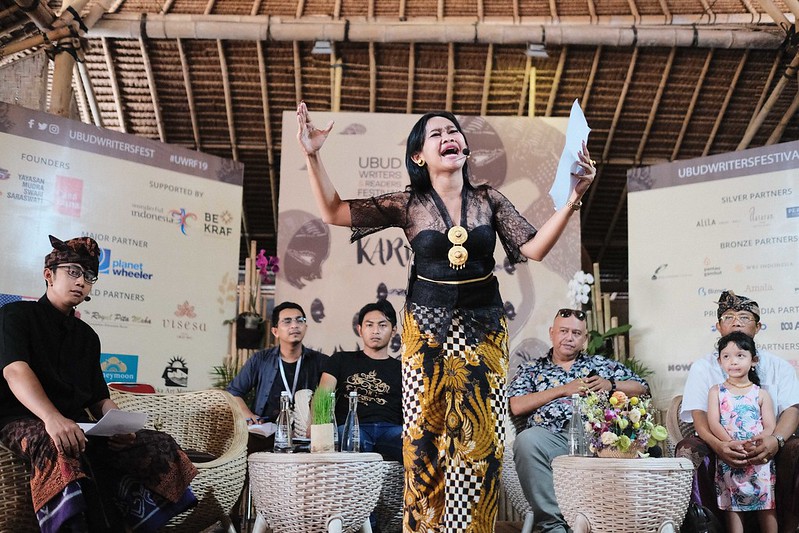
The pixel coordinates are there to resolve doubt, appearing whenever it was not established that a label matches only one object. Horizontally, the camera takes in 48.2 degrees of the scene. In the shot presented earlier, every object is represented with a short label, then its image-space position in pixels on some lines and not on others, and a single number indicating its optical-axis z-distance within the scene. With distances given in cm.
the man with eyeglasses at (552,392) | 394
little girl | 371
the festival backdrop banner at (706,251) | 512
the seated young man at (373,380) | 409
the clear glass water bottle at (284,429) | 344
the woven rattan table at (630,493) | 318
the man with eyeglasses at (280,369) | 452
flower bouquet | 330
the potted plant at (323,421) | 331
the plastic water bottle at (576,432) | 349
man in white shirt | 370
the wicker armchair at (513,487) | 410
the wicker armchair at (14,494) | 276
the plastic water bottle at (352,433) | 353
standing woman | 230
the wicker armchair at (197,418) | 383
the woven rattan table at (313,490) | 318
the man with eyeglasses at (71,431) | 270
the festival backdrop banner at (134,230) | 507
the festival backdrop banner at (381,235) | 595
